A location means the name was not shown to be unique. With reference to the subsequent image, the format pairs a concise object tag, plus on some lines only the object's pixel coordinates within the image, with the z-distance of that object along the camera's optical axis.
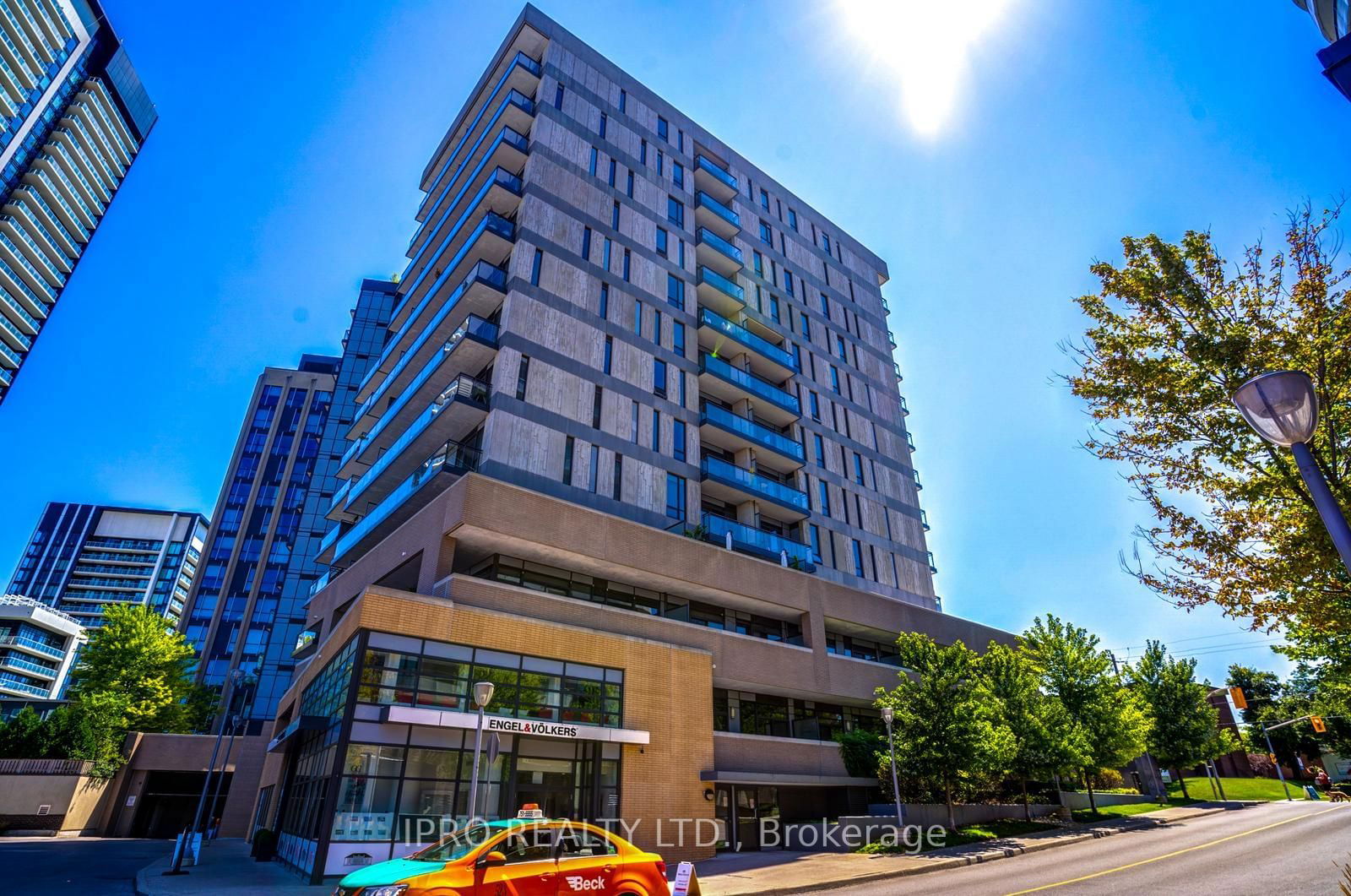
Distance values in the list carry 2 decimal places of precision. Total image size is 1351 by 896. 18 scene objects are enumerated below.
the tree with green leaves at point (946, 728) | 24.91
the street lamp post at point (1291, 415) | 5.33
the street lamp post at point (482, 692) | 15.96
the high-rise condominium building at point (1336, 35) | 6.21
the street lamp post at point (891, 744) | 22.64
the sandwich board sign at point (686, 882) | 10.84
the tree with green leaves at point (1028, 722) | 29.31
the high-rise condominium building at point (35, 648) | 83.75
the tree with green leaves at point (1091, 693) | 33.75
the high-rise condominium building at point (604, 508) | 20.86
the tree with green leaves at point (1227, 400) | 11.23
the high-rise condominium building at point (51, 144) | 72.50
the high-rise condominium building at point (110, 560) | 129.75
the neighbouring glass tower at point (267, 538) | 66.75
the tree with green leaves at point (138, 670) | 45.69
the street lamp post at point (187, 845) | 20.03
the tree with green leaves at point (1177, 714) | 43.16
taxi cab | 8.54
